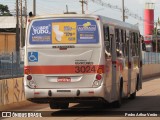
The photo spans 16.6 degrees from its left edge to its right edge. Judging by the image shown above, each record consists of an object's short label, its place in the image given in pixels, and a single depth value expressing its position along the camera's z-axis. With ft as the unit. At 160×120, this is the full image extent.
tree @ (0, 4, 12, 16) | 372.58
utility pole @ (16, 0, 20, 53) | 158.99
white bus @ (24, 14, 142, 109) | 50.70
